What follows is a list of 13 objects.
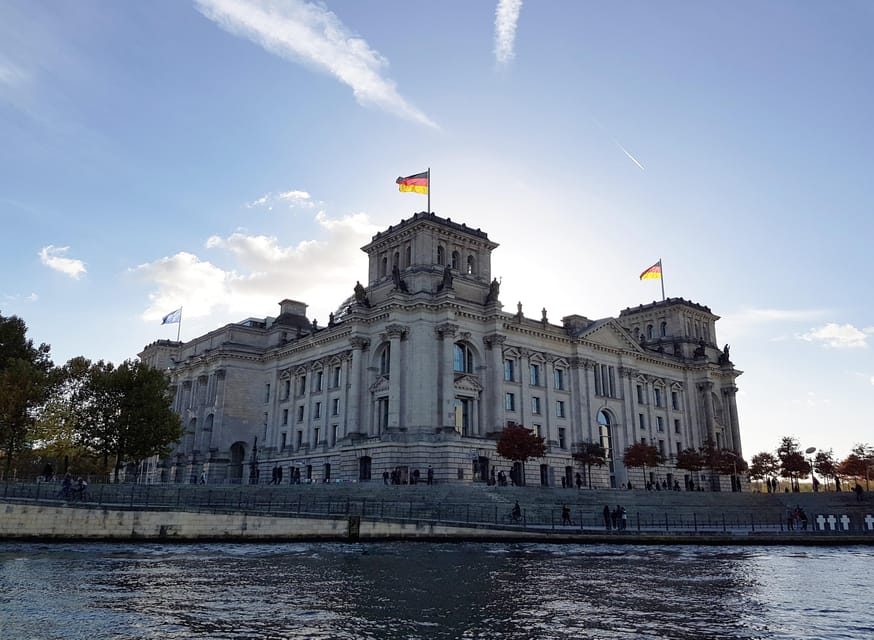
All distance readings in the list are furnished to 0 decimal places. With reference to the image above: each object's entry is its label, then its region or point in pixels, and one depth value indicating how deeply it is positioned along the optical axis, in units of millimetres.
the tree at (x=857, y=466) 76500
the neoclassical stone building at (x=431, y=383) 63906
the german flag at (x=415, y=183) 67438
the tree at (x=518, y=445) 58812
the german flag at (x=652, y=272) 84688
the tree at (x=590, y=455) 67375
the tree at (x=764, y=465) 80438
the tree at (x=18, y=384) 53312
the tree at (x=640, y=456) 71000
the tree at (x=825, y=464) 78125
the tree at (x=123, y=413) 60219
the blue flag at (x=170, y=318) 88938
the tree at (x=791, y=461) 77625
